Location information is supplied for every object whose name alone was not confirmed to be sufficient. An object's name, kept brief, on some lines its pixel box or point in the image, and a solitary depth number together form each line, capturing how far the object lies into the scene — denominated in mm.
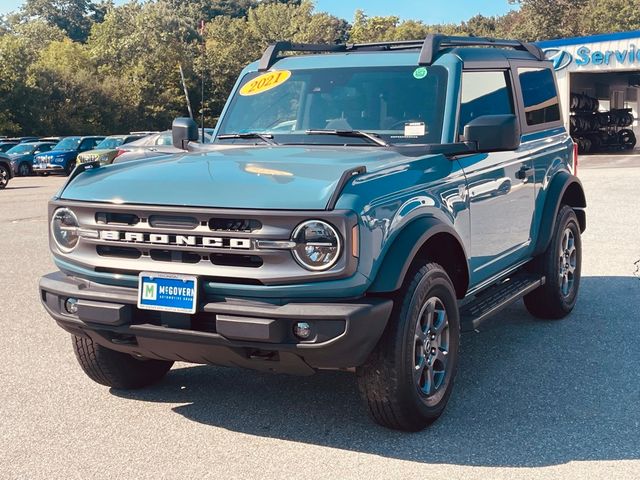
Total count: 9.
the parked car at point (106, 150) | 22345
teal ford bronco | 3756
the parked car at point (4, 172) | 23797
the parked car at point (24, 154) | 31000
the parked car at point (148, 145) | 18777
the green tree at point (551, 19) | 79125
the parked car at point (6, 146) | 33028
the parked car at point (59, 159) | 30000
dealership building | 35000
